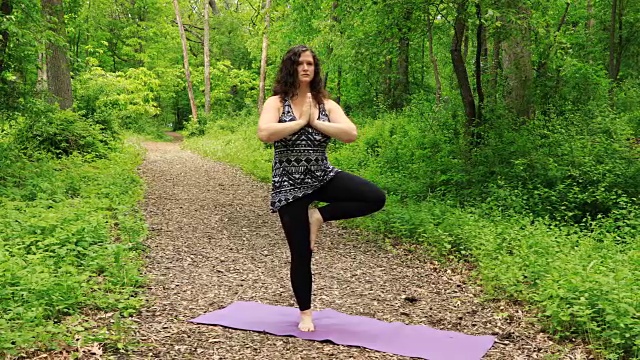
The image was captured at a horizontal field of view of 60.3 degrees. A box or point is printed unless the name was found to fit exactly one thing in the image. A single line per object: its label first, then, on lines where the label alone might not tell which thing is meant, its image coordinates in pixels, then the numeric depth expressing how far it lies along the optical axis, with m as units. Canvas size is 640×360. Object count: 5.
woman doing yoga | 3.87
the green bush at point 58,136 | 11.45
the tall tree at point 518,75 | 10.17
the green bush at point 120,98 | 16.05
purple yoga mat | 3.80
